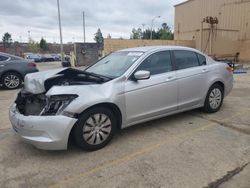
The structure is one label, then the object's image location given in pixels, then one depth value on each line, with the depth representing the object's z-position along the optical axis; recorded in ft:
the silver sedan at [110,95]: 8.32
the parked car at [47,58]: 99.18
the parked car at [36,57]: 95.43
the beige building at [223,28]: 56.97
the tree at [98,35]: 248.12
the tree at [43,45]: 182.04
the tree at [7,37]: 260.98
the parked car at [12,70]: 22.61
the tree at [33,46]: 164.44
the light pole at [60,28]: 62.17
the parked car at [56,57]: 107.14
